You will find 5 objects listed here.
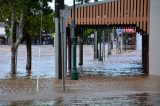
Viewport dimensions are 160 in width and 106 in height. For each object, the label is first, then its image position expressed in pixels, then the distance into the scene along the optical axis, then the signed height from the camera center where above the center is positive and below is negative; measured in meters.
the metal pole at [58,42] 27.82 -0.31
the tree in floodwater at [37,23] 32.38 +0.74
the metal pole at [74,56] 26.66 -1.01
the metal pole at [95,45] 49.71 -0.82
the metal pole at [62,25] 20.50 +0.39
